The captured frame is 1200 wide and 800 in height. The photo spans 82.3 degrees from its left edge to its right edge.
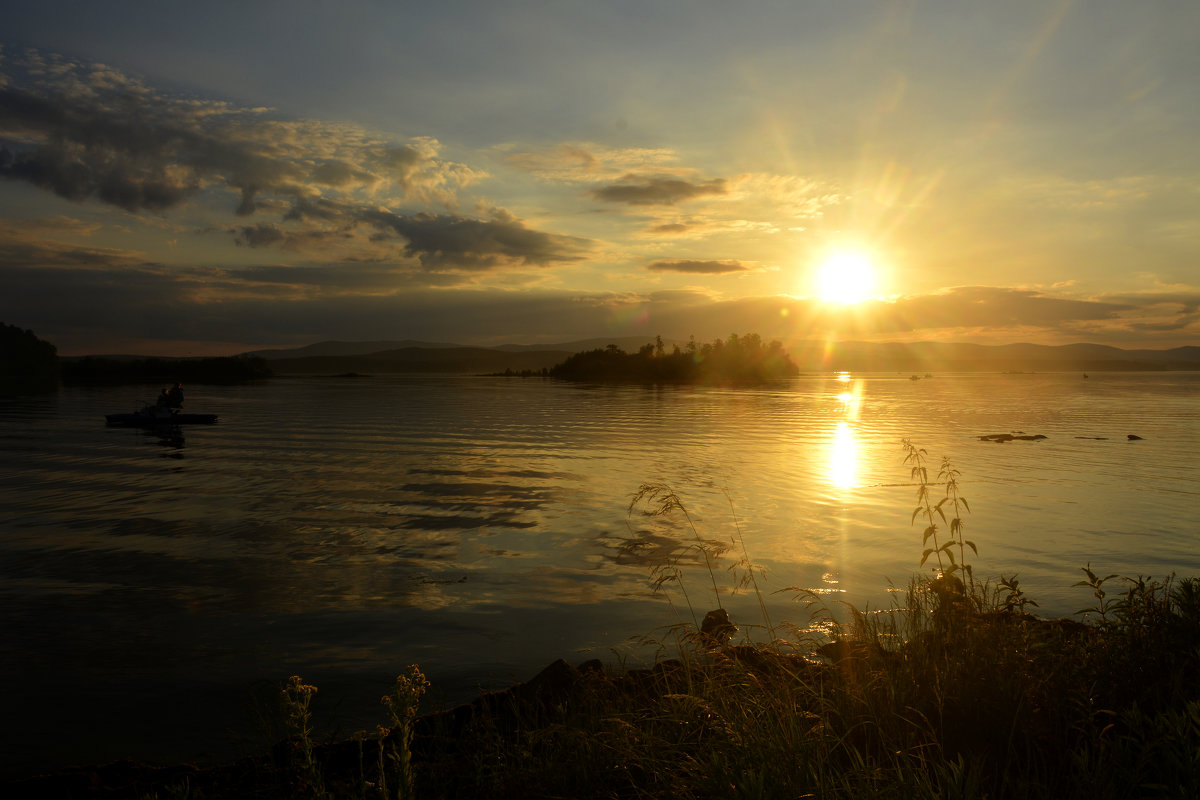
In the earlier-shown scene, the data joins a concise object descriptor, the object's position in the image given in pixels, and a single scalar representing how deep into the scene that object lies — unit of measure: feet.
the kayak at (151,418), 136.46
